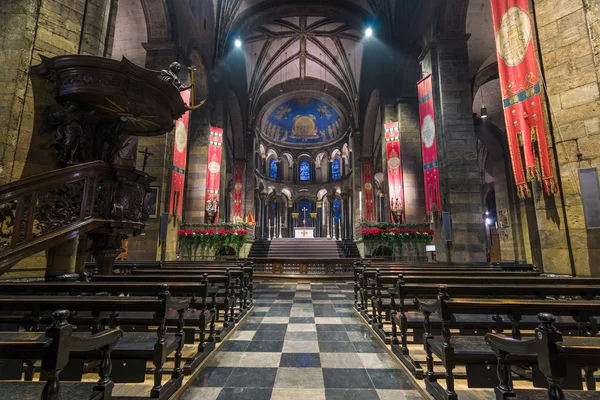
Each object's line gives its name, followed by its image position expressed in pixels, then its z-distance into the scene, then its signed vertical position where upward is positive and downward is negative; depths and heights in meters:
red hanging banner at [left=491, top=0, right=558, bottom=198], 5.08 +2.93
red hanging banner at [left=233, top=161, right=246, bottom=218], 21.33 +4.68
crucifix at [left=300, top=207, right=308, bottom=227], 31.67 +4.24
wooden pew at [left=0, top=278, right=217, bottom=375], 2.67 -0.43
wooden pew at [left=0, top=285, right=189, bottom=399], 1.96 -0.57
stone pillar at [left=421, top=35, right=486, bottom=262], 8.60 +3.08
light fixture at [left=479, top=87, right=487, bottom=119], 14.14 +6.72
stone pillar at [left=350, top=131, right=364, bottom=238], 22.19 +5.98
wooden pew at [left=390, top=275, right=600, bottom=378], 2.67 -0.70
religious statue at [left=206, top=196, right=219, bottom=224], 13.41 +1.89
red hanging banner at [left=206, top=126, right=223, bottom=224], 13.41 +3.72
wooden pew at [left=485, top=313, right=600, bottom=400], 1.20 -0.44
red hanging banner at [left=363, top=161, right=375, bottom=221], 20.14 +4.39
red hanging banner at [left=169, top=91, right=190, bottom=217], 9.32 +2.80
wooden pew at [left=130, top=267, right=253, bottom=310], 4.49 -0.42
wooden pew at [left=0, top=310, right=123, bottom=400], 1.16 -0.44
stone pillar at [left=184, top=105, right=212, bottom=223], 13.14 +3.83
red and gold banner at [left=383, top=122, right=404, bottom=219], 13.71 +3.82
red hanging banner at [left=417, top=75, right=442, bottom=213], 9.52 +3.49
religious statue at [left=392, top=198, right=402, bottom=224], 13.47 +1.76
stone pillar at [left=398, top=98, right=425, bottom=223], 13.78 +4.55
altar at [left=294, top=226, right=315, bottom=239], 23.36 +1.26
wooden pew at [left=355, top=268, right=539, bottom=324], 3.84 -0.40
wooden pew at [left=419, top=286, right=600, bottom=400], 2.05 -0.46
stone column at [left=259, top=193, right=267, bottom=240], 28.61 +3.52
